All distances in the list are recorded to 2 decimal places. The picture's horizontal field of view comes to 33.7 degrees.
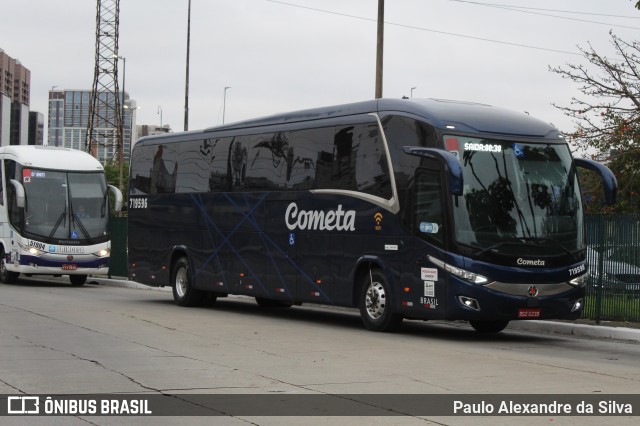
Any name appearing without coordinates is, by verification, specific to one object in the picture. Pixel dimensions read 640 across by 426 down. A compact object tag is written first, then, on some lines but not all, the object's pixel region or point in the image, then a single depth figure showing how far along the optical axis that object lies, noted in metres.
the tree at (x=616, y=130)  23.03
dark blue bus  15.71
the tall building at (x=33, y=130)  192.62
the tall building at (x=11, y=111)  156.25
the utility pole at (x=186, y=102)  42.78
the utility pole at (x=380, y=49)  25.88
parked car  18.11
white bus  30.88
